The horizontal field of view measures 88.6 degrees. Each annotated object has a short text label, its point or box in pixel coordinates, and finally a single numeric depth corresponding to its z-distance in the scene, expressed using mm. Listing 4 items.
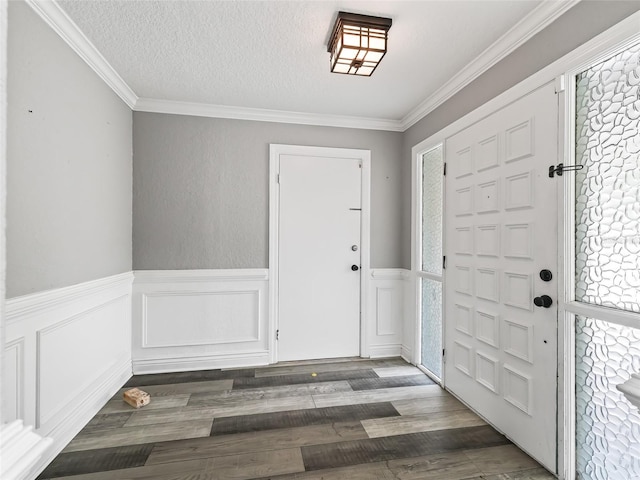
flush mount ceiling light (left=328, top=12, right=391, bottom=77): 1816
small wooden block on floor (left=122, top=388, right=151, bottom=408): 2377
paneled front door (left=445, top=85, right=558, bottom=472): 1764
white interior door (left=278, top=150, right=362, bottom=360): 3258
